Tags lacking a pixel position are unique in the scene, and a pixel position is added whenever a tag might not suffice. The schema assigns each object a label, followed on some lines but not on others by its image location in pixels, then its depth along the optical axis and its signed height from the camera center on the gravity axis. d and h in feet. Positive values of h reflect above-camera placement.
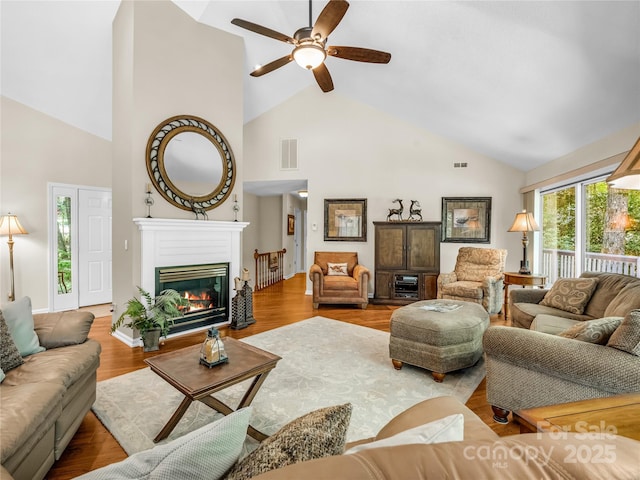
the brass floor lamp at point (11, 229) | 13.42 +0.10
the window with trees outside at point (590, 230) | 11.51 +0.28
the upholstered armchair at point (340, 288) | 16.60 -2.93
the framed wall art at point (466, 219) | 18.52 +0.98
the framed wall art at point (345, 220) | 19.72 +0.92
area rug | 6.49 -4.00
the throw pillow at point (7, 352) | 5.41 -2.15
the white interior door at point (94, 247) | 16.57 -0.80
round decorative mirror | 11.81 +2.89
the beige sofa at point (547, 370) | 5.14 -2.43
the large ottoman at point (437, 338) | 8.29 -2.88
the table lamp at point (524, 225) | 14.07 +0.49
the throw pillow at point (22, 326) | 5.95 -1.86
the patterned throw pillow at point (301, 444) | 2.07 -1.48
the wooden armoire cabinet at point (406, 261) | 17.47 -1.51
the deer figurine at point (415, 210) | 18.95 +1.53
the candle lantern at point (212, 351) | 6.09 -2.37
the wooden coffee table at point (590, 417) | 3.65 -2.28
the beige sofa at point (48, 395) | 4.14 -2.56
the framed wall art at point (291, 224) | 28.39 +0.91
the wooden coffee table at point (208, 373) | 5.40 -2.64
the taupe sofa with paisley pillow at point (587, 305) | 7.80 -2.12
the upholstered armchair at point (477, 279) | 14.29 -2.19
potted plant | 10.52 -2.89
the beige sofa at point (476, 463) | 1.54 -1.20
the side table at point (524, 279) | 12.93 -1.86
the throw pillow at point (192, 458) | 2.22 -1.69
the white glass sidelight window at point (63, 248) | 15.46 -0.82
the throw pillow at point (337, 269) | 18.21 -2.06
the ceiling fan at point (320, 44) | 8.06 +5.74
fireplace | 11.37 -0.60
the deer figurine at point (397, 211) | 18.85 +1.45
